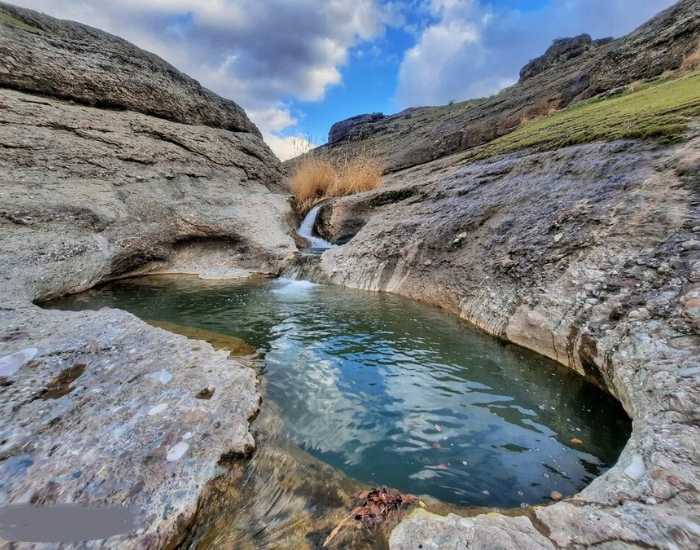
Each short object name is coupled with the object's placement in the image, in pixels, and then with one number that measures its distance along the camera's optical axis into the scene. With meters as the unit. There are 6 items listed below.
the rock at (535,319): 3.54
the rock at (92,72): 7.34
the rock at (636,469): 1.51
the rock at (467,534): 1.25
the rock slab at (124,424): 1.44
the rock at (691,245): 2.78
